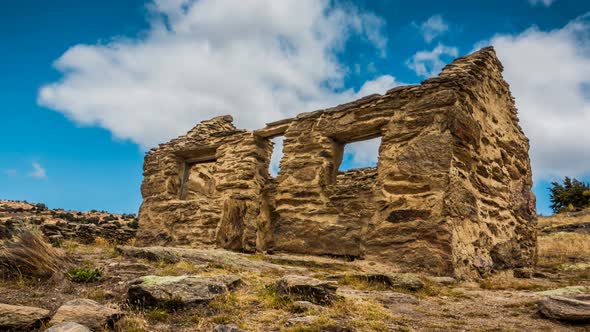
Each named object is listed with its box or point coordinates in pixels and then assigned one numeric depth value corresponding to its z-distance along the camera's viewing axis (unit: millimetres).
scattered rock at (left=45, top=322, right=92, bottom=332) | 3090
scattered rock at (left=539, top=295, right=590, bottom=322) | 3830
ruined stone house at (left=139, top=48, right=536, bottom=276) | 7145
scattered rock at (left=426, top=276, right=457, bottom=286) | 6113
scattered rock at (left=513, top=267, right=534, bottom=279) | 8037
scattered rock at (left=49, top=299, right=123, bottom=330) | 3428
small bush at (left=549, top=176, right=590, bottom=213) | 21859
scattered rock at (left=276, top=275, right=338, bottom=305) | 4422
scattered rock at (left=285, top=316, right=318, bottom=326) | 3660
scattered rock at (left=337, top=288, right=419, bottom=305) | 4865
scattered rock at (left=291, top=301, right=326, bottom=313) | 4078
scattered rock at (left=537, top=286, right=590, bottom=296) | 5145
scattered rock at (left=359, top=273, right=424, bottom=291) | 5613
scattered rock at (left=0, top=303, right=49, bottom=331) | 3343
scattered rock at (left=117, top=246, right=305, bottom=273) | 7027
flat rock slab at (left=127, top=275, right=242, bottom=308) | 4133
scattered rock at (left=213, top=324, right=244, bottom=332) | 3349
